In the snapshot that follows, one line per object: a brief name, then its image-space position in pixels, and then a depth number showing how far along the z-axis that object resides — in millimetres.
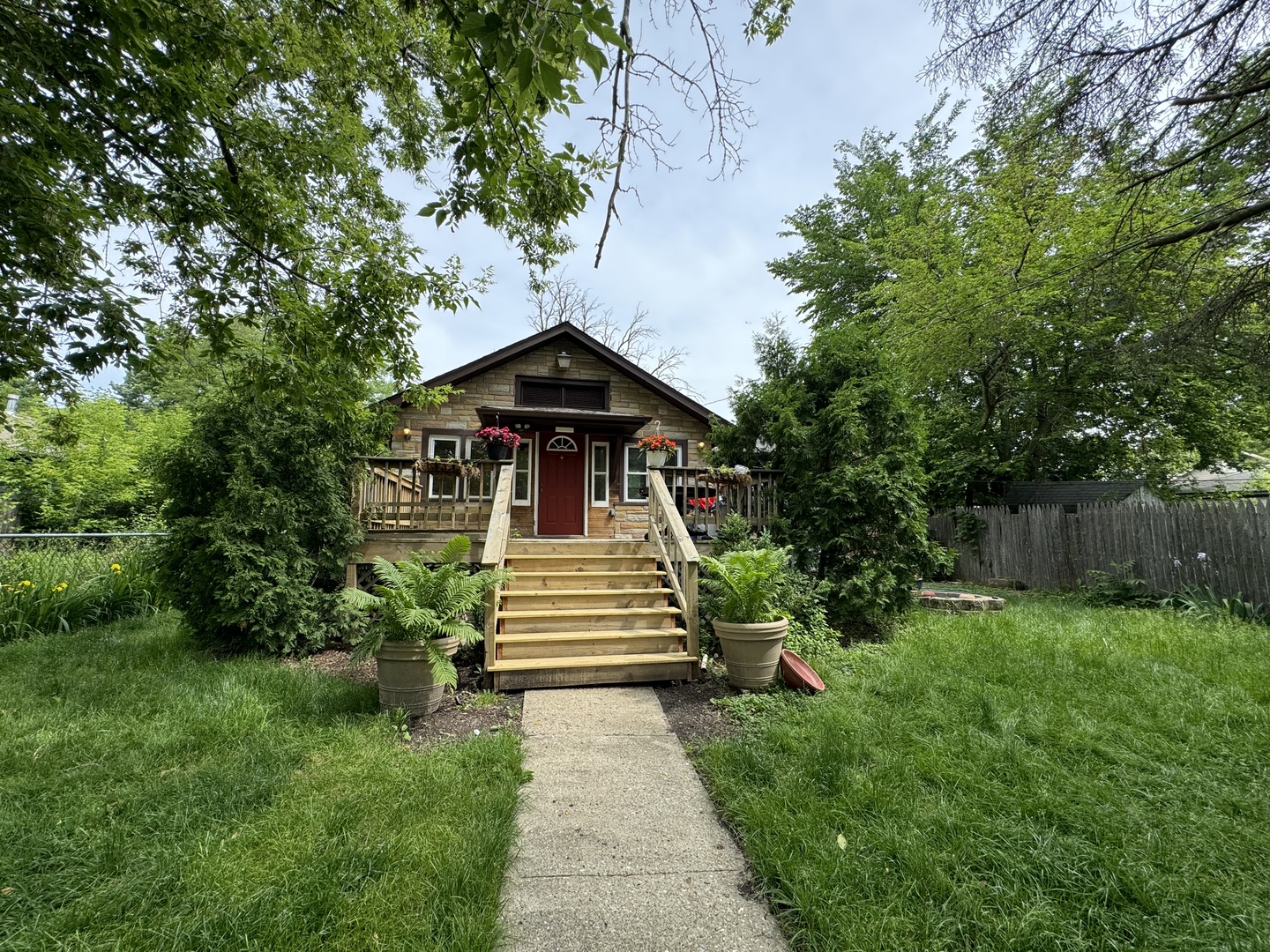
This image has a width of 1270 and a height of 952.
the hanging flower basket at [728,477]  6609
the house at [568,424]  10109
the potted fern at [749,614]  4273
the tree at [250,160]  2768
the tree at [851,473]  5711
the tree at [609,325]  21047
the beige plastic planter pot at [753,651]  4250
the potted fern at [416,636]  3754
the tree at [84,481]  14586
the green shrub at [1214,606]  6246
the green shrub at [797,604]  5047
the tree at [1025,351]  10648
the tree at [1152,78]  3633
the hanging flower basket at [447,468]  6781
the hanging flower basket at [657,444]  8808
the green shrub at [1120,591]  7589
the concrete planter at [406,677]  3762
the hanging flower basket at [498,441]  8086
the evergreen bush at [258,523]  5012
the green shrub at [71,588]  6004
